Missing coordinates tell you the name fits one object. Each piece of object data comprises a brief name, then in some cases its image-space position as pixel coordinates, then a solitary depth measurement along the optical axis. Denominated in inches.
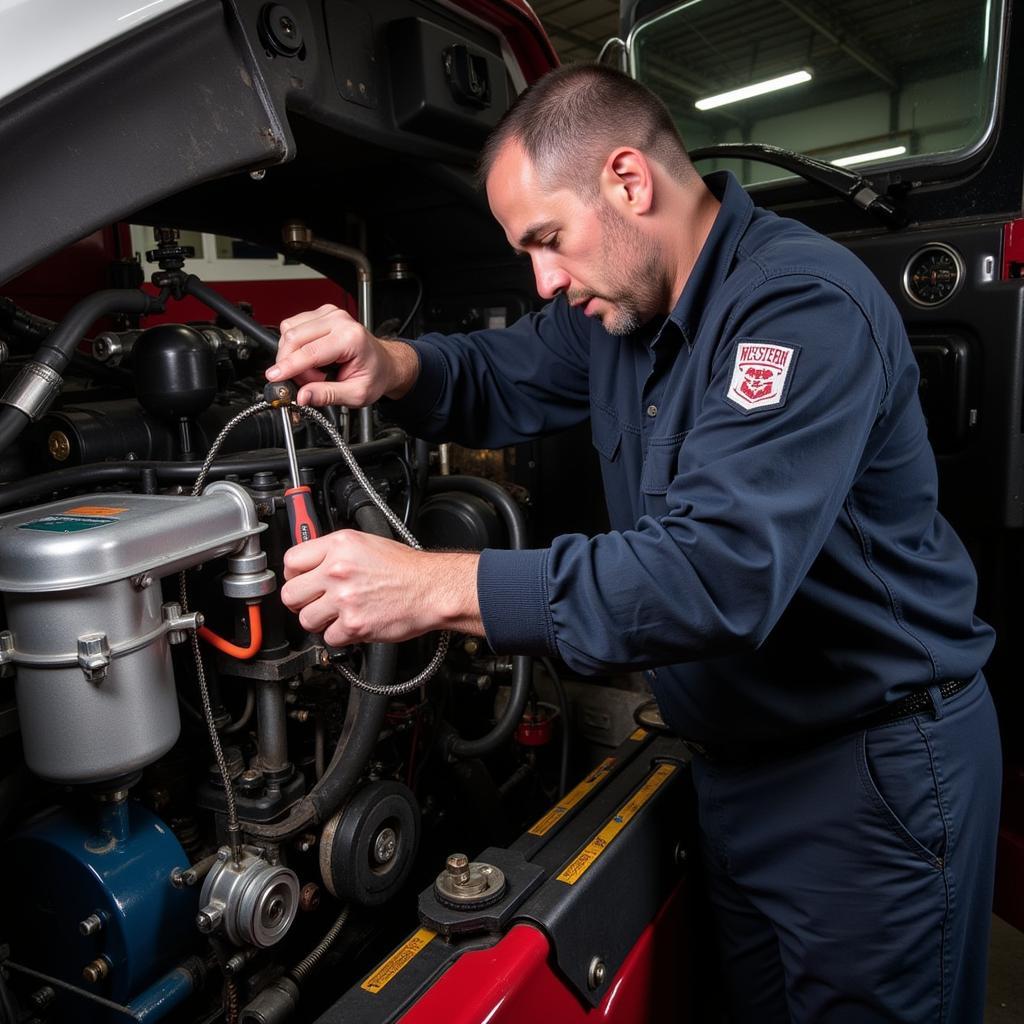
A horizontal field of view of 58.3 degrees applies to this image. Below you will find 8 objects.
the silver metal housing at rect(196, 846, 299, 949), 43.9
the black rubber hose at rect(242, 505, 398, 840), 49.3
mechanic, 36.3
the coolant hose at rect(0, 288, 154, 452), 40.5
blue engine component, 42.6
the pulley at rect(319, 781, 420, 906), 50.1
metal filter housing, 36.6
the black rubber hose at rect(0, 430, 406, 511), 43.4
